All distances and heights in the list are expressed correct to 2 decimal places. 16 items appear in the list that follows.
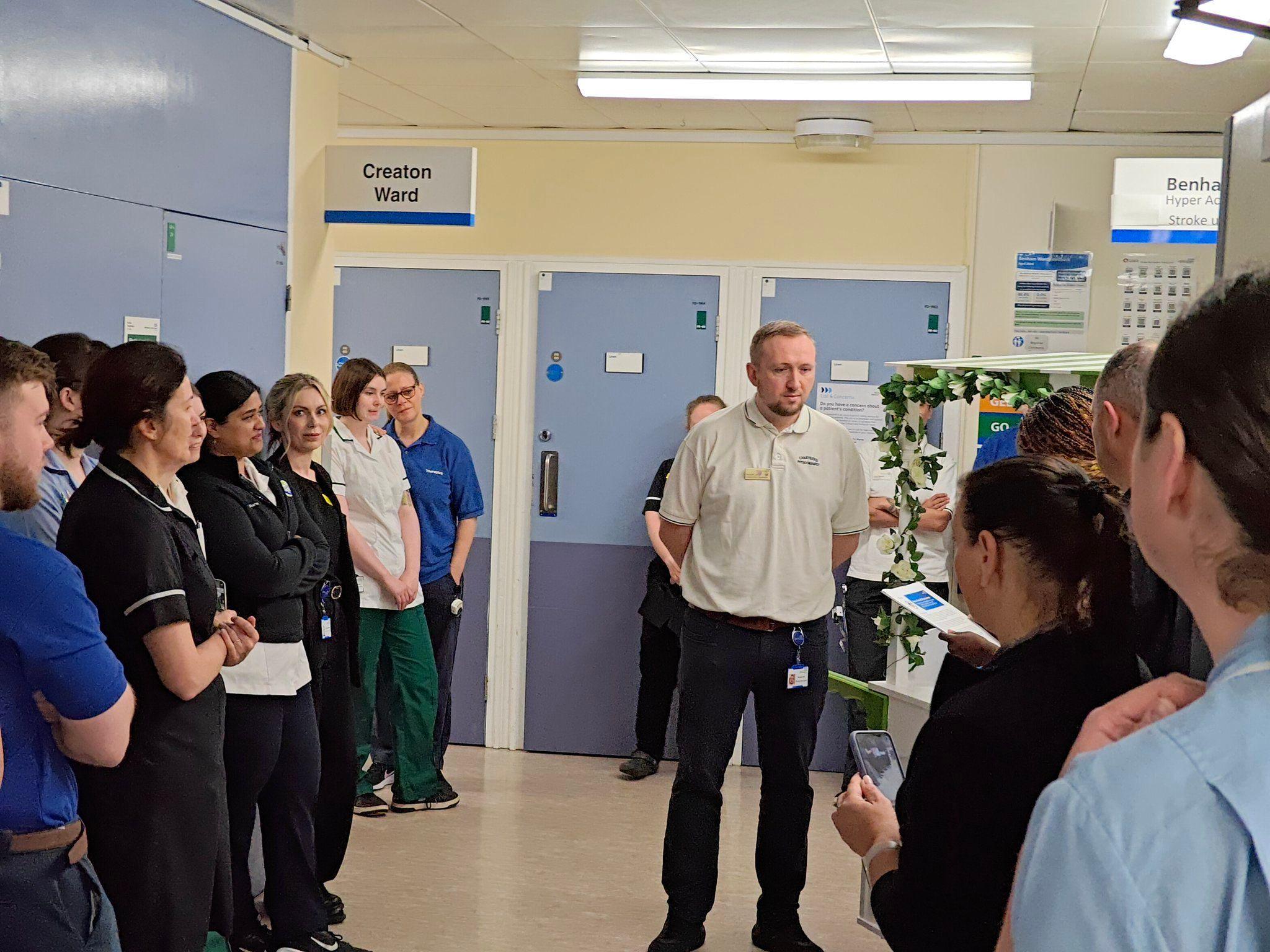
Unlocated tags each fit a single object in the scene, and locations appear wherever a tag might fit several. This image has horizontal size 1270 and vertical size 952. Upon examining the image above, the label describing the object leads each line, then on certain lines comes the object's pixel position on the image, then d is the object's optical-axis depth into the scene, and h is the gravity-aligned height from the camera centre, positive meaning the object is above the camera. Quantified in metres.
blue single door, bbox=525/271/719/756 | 6.54 -0.46
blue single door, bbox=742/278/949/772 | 6.41 +0.30
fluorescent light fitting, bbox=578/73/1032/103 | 5.17 +1.19
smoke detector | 6.05 +1.14
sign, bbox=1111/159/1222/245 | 5.70 +0.86
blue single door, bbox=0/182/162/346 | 3.38 +0.24
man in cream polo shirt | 3.88 -0.65
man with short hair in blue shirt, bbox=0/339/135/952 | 1.87 -0.54
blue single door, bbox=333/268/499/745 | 6.64 +0.05
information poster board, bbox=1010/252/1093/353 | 6.16 +0.43
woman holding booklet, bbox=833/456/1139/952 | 1.50 -0.36
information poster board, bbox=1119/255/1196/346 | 6.05 +0.49
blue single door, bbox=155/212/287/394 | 4.07 +0.21
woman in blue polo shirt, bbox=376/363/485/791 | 5.52 -0.59
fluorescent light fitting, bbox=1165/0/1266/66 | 4.09 +1.14
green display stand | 3.94 -0.95
